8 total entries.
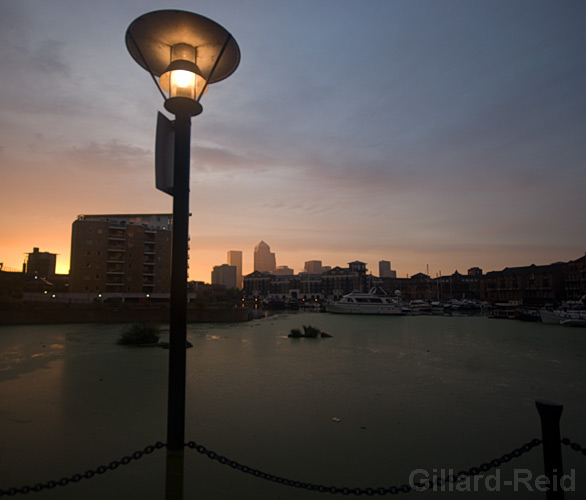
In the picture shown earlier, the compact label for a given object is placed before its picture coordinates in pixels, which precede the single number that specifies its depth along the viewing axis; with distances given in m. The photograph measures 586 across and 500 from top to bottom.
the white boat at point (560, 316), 32.98
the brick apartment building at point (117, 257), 51.16
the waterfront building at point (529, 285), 76.06
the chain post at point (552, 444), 2.57
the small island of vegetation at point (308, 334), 21.92
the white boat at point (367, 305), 53.16
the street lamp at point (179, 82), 3.15
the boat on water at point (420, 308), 58.20
